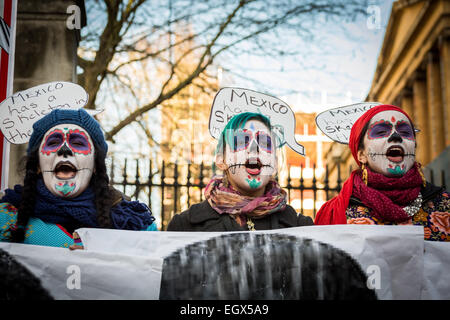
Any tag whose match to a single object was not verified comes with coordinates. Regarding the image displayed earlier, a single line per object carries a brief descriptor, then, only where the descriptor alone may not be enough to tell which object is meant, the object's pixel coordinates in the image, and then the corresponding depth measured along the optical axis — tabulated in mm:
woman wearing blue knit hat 2809
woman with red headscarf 3197
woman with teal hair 3111
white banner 2320
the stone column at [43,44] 5266
